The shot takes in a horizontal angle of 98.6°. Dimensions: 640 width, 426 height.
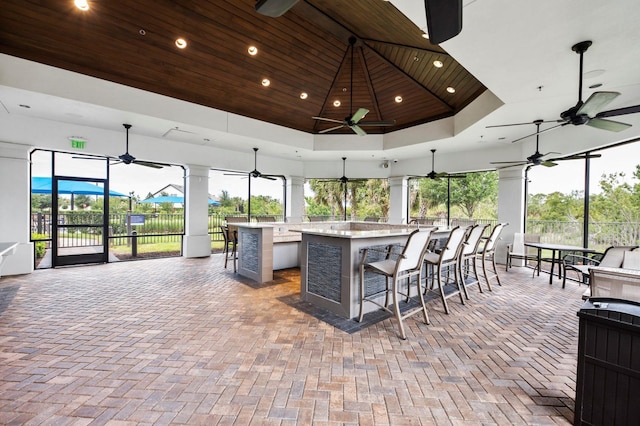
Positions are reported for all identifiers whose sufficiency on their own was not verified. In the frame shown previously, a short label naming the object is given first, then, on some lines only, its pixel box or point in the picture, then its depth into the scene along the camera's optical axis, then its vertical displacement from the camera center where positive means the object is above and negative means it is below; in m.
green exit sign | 5.89 +1.27
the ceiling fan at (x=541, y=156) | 5.38 +1.07
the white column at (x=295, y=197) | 9.80 +0.33
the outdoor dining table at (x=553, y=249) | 5.12 -0.72
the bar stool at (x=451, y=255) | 3.53 -0.65
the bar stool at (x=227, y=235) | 6.47 -0.72
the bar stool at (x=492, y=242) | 4.86 -0.60
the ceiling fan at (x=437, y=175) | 7.74 +0.96
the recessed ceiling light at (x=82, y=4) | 3.69 +2.69
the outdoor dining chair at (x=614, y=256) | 3.07 -0.50
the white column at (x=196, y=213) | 7.60 -0.24
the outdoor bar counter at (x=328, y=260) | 3.27 -0.74
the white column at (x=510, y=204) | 7.21 +0.15
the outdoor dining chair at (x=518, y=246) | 6.31 -0.88
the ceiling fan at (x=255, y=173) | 8.10 +1.01
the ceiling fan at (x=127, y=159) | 5.95 +0.99
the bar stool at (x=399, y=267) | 2.92 -0.67
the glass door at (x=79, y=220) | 6.04 -0.41
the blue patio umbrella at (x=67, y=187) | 5.89 +0.34
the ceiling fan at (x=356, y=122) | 4.80 +1.58
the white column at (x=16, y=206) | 5.23 -0.09
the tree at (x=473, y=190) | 12.95 +0.92
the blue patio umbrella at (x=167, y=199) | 7.67 +0.13
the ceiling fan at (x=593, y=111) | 2.91 +1.19
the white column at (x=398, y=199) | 9.63 +0.31
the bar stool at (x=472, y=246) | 4.13 -0.57
